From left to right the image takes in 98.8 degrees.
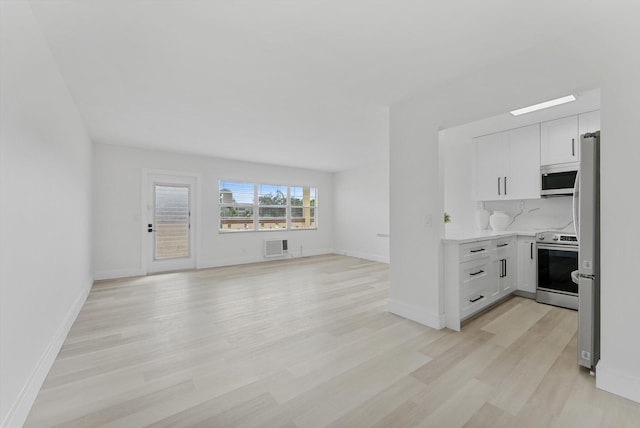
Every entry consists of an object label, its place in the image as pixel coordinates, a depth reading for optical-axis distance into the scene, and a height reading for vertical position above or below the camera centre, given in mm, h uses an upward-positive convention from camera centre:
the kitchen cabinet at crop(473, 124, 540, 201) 3777 +720
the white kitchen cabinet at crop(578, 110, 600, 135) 3277 +1112
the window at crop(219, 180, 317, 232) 6402 +205
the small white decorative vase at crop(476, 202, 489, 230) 4379 -81
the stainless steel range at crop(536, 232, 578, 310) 3232 -663
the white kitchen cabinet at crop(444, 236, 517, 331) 2771 -698
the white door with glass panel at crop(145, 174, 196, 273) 5410 -170
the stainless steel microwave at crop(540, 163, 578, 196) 3463 +452
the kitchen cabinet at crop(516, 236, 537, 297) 3650 -687
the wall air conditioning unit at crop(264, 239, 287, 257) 6773 -829
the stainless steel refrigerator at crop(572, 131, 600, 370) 1976 -264
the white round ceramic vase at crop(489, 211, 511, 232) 4117 -107
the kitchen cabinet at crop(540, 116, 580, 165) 3405 +935
